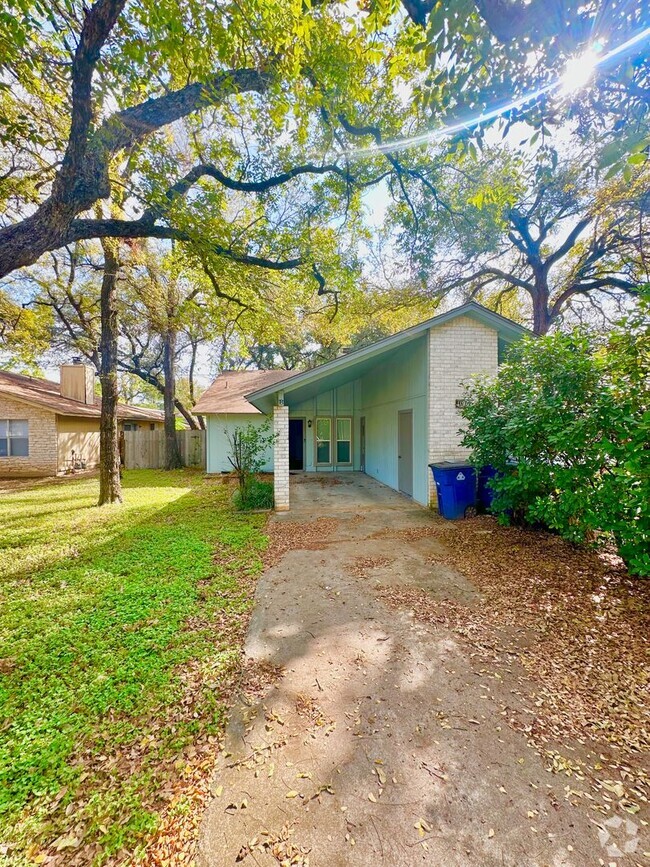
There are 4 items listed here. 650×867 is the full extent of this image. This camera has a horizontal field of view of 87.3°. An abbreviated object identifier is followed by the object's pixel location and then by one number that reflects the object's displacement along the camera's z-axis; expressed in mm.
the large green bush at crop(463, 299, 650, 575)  3723
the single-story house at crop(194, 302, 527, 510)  7574
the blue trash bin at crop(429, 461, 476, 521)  7082
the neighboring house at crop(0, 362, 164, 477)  13180
